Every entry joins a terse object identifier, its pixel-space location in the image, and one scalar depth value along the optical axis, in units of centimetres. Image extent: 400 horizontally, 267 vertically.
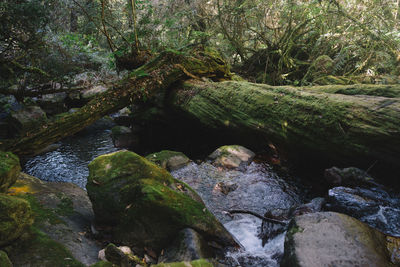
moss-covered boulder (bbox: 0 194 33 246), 224
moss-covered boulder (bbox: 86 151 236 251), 293
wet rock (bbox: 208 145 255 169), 598
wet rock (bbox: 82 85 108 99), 1156
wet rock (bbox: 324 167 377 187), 425
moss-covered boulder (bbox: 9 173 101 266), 243
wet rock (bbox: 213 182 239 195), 493
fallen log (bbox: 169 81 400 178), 390
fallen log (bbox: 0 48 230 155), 499
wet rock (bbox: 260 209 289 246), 339
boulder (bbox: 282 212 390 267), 248
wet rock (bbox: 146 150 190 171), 594
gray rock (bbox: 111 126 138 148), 809
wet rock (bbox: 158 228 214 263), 268
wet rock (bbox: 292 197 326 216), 382
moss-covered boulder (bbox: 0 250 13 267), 192
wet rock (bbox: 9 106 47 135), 777
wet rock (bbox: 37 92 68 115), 1039
